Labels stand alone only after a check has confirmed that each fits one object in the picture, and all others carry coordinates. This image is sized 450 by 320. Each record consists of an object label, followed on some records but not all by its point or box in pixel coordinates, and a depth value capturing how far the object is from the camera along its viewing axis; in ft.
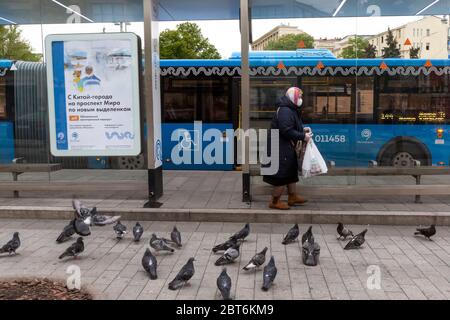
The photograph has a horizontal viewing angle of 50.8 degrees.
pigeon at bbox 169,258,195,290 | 14.28
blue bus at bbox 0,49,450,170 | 28.86
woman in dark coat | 22.81
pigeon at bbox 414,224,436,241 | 19.25
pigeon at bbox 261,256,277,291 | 14.24
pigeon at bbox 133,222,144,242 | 19.12
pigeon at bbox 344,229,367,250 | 18.22
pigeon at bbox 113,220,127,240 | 19.45
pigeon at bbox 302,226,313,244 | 17.76
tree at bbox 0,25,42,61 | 28.66
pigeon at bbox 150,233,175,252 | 17.34
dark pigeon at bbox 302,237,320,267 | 16.51
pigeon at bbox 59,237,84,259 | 16.94
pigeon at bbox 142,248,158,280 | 15.20
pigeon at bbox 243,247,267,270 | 15.48
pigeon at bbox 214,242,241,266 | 16.48
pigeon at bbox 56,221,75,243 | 18.81
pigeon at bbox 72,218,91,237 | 18.42
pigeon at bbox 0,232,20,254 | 17.24
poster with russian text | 24.18
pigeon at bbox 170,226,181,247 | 18.40
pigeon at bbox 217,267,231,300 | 13.23
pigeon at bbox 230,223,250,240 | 17.82
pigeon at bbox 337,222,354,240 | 19.17
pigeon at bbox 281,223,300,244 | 18.83
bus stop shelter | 23.62
